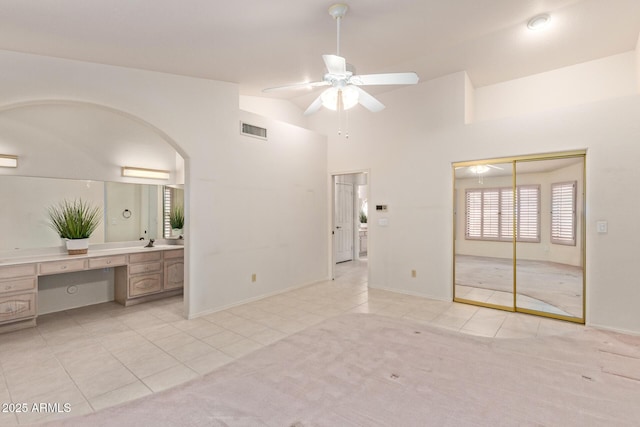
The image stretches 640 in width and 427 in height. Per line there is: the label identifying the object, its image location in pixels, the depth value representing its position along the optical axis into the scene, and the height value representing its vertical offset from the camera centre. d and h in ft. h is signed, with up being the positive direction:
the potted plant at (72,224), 13.38 -0.64
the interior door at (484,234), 14.10 -1.19
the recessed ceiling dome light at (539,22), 9.96 +6.46
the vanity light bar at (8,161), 12.15 +2.02
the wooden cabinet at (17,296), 11.12 -3.28
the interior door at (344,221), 26.02 -1.00
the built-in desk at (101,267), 11.29 -2.88
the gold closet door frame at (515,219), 12.00 -0.35
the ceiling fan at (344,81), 8.33 +3.81
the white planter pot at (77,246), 13.22 -1.62
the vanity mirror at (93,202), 12.46 +0.16
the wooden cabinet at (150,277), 14.49 -3.40
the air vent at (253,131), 14.94 +4.10
